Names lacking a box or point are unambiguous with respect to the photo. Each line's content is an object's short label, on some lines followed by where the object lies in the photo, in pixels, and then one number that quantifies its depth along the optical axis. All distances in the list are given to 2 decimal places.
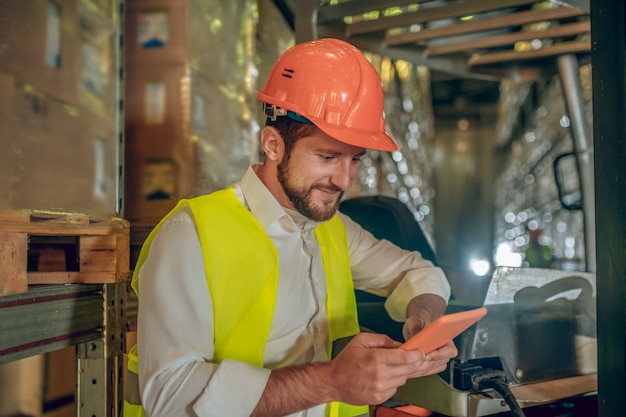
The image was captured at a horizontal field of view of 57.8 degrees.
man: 1.53
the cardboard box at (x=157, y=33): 2.70
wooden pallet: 1.69
